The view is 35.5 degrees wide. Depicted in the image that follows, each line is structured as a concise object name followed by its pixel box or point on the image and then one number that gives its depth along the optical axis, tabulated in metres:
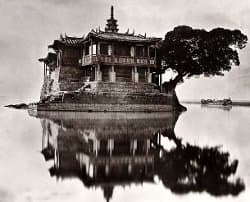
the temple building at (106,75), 31.14
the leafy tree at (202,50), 36.53
